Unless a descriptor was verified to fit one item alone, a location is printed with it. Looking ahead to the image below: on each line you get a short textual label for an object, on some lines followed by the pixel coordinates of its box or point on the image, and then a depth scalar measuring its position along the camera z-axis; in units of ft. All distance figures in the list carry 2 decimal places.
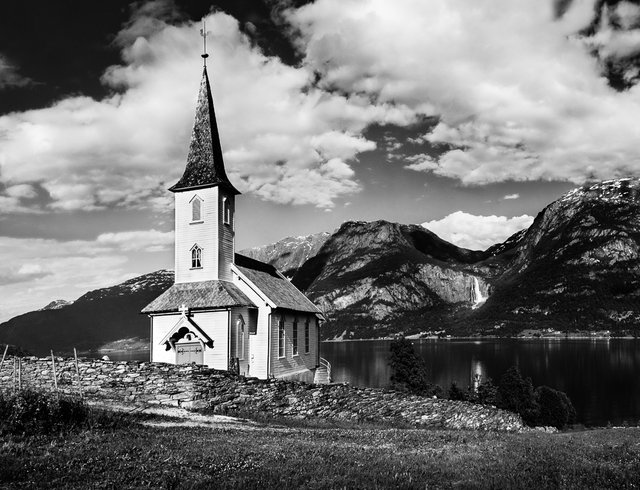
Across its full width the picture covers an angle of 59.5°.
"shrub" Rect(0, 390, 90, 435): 45.88
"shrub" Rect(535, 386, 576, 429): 255.09
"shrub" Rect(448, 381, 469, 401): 248.95
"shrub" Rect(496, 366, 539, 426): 256.32
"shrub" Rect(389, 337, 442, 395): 246.47
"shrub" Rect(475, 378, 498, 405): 251.80
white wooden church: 124.16
